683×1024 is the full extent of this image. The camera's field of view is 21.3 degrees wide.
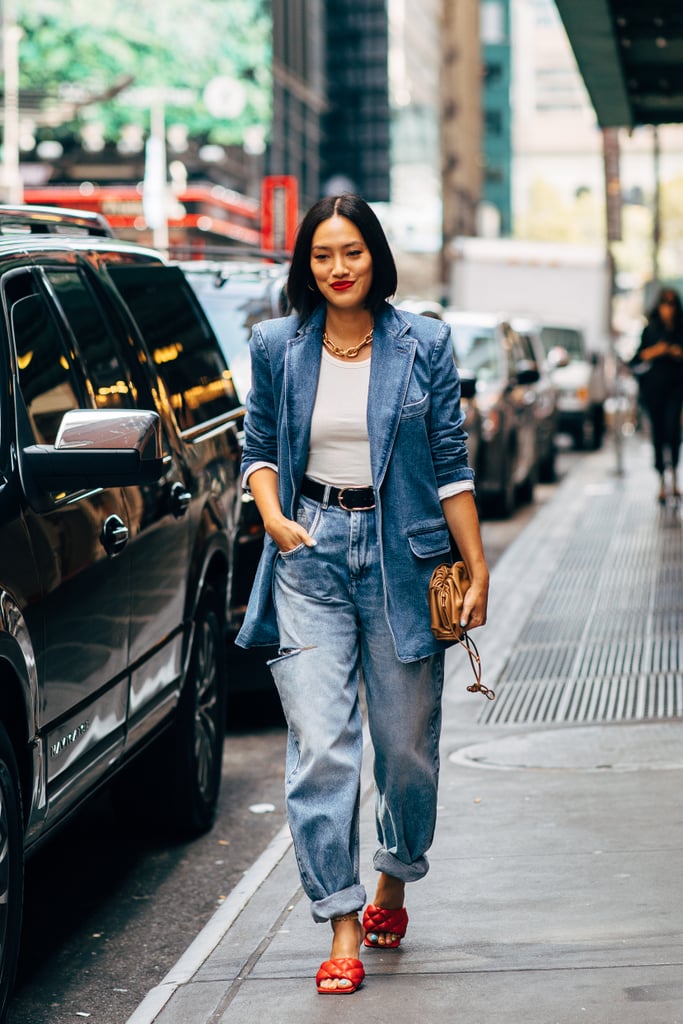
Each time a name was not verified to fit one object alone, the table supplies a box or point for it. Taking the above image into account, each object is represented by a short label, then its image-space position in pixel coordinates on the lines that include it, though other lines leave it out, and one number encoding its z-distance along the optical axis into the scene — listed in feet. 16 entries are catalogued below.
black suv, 14.17
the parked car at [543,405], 66.64
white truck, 99.25
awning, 37.65
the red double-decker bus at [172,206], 172.65
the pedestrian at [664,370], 53.31
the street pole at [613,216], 69.05
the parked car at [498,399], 54.34
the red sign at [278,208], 147.43
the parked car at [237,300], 29.82
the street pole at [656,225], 162.04
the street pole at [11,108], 142.61
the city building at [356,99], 261.24
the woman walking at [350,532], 14.14
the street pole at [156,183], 164.55
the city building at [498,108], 469.57
